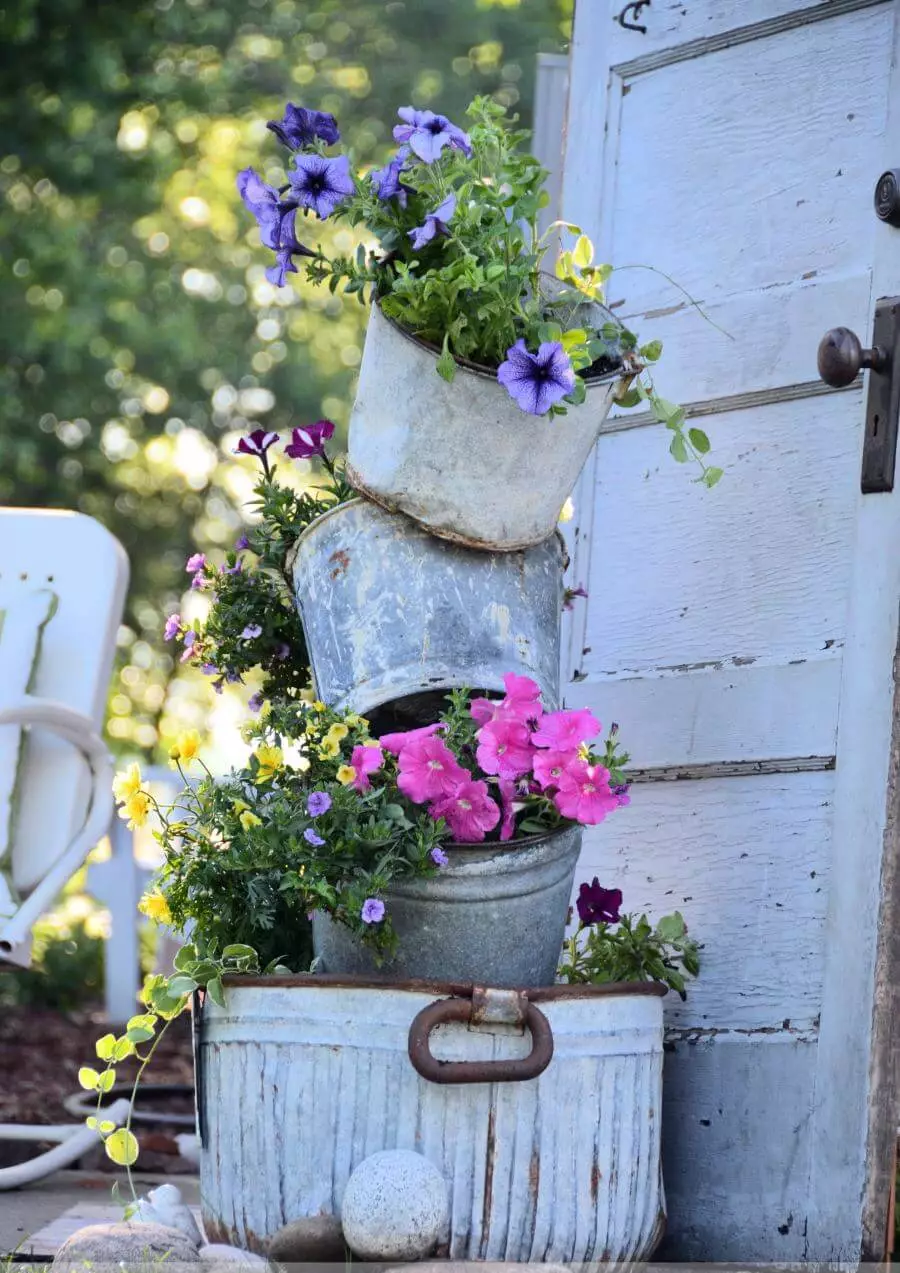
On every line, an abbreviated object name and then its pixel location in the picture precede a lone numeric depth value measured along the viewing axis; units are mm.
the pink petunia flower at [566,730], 4813
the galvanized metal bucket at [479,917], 4798
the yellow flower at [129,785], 4866
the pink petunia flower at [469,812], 4774
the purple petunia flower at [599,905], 5005
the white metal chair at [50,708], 5510
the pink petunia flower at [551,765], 4803
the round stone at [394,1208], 4667
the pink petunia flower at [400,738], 4807
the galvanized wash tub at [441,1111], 4734
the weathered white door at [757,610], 4932
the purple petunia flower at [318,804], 4746
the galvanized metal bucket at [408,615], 4901
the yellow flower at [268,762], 4833
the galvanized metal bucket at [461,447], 4868
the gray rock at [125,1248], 4678
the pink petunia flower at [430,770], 4772
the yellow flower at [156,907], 4862
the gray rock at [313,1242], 4716
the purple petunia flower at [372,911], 4709
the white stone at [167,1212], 4878
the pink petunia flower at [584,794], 4800
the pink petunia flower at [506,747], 4796
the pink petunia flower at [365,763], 4776
